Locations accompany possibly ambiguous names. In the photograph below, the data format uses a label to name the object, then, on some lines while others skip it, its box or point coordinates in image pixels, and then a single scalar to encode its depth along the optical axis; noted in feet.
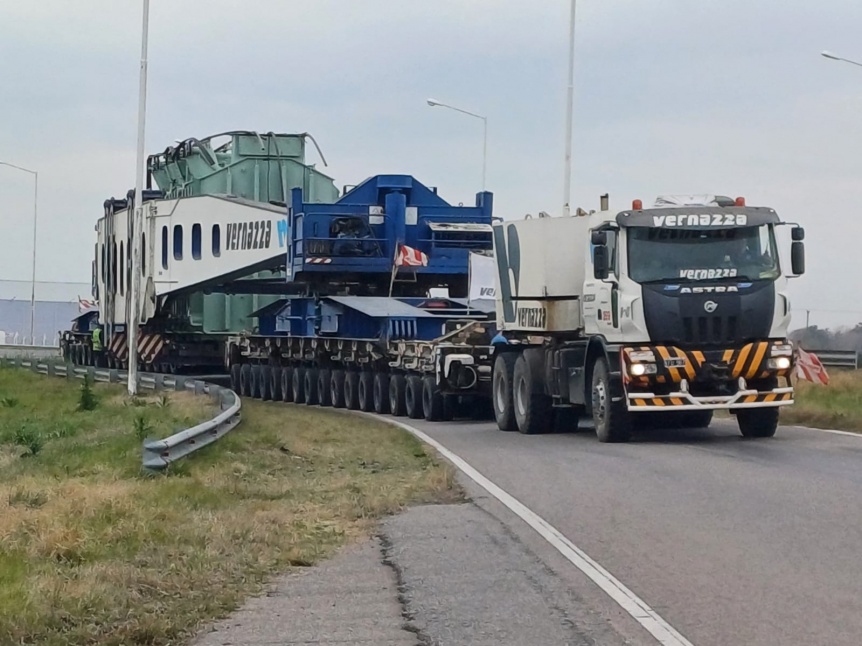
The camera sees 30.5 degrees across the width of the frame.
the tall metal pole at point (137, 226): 103.60
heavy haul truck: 64.59
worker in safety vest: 158.51
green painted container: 127.65
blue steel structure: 105.81
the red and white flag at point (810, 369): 84.02
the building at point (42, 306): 451.44
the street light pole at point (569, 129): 114.01
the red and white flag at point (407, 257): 106.52
